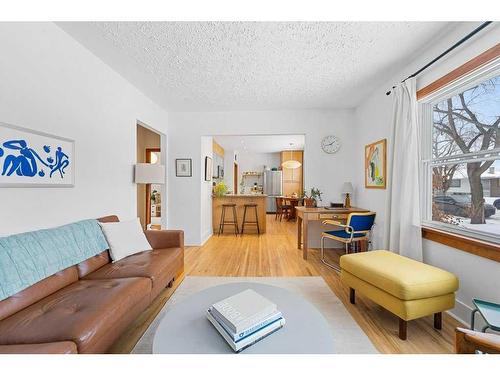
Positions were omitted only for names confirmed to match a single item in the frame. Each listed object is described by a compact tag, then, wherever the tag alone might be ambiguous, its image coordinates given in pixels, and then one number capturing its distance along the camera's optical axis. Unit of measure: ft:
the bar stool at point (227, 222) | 17.51
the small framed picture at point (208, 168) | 15.67
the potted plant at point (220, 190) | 17.80
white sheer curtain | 7.57
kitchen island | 17.75
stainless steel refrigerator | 29.12
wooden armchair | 2.77
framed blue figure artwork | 5.05
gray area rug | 5.14
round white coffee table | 3.27
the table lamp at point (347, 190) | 12.87
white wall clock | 13.56
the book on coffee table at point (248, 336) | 3.26
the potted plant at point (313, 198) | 12.86
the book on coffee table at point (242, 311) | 3.43
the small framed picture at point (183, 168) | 14.26
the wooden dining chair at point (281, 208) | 24.21
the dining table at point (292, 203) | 24.29
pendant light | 23.97
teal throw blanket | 4.27
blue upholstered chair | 9.55
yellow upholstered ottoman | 5.24
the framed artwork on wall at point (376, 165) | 10.04
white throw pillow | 7.11
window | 5.67
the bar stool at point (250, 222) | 17.67
